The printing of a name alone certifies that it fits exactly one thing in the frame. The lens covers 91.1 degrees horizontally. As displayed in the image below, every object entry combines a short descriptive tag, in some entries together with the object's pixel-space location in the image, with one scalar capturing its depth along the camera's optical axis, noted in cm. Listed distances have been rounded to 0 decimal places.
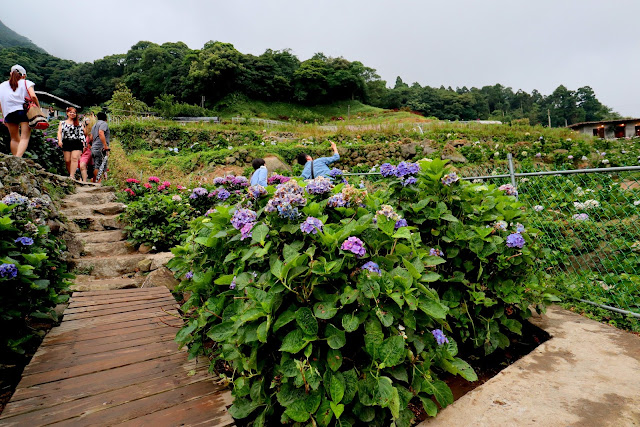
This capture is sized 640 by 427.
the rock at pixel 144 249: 382
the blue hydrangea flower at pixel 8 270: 164
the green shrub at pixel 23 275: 174
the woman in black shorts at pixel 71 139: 565
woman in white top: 407
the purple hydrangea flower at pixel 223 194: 230
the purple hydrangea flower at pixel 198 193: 418
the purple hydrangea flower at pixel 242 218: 152
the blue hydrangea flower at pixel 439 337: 133
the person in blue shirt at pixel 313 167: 456
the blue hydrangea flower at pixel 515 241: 182
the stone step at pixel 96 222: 409
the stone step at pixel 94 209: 433
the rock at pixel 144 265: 342
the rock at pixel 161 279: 314
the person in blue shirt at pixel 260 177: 388
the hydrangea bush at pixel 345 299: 117
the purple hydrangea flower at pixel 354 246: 124
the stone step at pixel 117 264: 326
